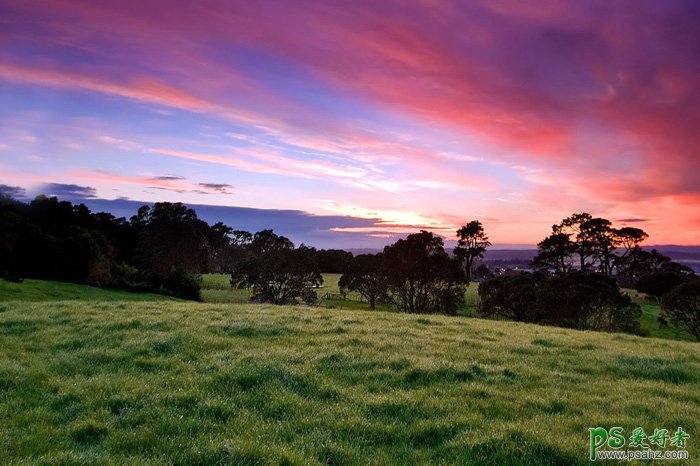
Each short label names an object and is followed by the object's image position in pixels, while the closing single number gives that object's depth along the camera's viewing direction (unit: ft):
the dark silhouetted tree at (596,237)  377.30
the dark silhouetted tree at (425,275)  247.29
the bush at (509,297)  244.83
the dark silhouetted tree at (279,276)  272.10
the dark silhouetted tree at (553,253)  355.15
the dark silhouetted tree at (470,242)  404.16
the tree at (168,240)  386.73
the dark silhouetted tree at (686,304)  208.03
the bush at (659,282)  306.35
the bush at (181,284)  282.01
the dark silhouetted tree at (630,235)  404.16
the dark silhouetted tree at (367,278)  274.79
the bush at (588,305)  214.07
